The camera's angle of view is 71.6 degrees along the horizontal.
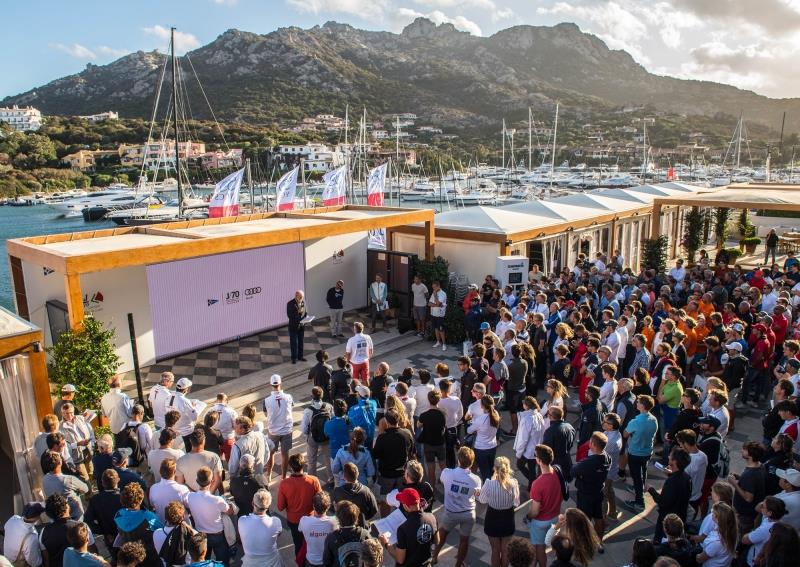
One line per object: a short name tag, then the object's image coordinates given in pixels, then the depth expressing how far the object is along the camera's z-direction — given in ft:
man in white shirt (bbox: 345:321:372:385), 30.50
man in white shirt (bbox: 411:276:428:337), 42.01
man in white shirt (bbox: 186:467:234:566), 15.56
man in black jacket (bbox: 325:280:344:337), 40.73
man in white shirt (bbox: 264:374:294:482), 22.89
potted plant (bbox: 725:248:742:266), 66.59
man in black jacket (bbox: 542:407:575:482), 18.85
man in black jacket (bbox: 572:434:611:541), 17.15
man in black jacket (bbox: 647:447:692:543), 16.34
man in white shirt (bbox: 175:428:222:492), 17.51
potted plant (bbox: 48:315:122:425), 24.73
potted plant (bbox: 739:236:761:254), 75.61
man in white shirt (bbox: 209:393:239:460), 21.44
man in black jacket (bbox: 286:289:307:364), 36.01
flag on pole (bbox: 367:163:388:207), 67.15
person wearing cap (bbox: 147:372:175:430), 22.98
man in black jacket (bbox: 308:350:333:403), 25.61
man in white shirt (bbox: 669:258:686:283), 43.93
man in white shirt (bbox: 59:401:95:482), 20.76
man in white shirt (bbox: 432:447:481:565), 16.42
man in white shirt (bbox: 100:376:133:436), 22.82
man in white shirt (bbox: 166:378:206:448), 22.81
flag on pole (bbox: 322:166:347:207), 67.15
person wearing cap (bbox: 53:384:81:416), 21.80
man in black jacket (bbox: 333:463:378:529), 15.52
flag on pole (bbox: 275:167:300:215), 61.87
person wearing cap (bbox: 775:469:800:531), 15.17
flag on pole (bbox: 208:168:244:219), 55.36
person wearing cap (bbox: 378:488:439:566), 14.33
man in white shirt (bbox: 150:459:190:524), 16.14
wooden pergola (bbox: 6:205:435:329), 25.84
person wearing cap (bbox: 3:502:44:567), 14.34
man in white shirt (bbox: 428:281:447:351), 41.04
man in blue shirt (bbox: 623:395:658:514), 20.08
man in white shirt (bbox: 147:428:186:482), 18.08
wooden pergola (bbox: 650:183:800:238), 58.13
